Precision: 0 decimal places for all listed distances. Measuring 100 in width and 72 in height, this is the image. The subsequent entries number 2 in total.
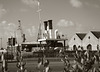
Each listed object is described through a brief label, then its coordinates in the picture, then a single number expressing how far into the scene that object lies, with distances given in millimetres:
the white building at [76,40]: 96250
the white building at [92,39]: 88050
